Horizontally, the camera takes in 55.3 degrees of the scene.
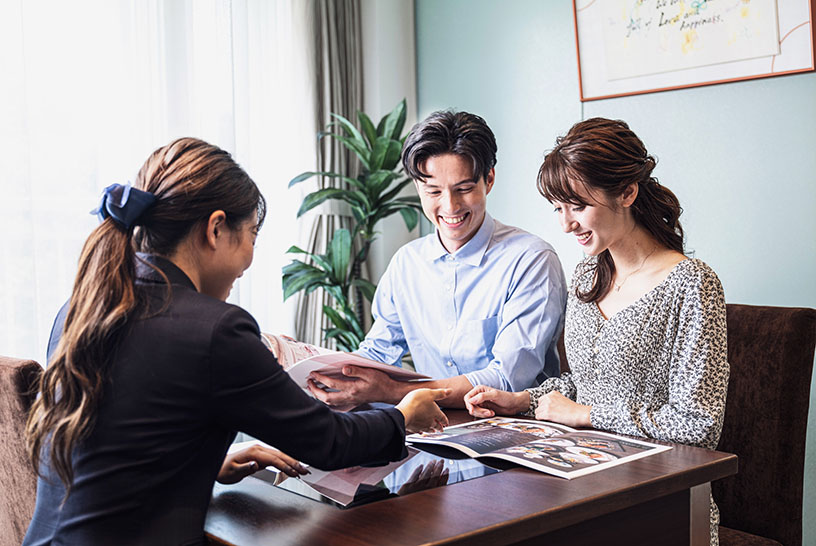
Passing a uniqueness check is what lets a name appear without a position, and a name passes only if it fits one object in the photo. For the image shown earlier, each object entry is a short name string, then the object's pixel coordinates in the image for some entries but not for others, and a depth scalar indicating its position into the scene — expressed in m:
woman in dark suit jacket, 0.98
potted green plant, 3.14
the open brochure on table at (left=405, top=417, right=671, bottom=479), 1.25
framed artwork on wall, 2.33
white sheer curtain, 2.46
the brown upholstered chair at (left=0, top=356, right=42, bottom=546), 1.31
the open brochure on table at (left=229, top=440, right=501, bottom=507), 1.16
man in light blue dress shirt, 1.94
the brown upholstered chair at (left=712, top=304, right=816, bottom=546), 1.71
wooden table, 0.99
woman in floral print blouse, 1.49
